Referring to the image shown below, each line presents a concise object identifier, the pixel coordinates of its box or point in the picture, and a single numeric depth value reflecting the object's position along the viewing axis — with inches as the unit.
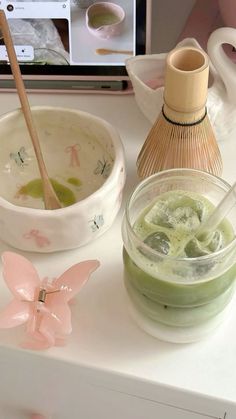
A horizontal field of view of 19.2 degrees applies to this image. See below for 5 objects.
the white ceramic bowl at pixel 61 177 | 19.9
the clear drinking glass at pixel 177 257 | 18.0
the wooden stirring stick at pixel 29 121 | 20.3
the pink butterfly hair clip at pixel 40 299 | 18.9
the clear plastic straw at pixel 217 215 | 18.4
